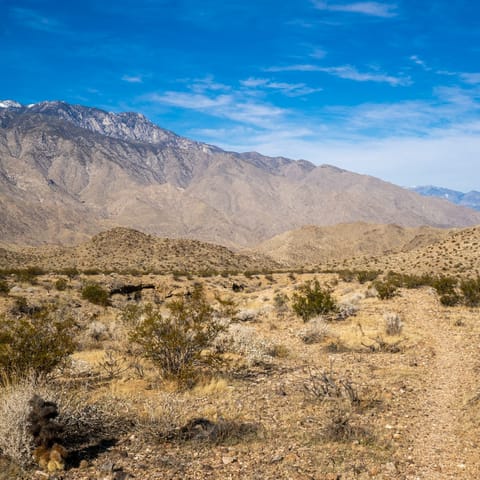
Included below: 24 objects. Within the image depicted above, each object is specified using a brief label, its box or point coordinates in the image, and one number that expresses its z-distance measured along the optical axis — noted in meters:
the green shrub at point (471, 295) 22.41
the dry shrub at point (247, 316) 22.09
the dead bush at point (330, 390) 9.06
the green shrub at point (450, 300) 22.83
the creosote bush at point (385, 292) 25.58
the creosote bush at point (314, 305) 20.11
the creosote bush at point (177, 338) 10.36
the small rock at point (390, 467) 6.20
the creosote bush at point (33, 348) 8.80
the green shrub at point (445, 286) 24.08
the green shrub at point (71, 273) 37.02
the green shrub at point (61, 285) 29.05
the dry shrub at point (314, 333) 15.66
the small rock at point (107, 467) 6.13
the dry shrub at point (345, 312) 20.48
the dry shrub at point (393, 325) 15.92
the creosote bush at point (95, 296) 26.14
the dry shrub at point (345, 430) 7.17
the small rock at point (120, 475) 5.93
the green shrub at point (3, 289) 24.07
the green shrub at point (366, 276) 39.12
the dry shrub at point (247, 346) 12.46
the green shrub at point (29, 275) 31.33
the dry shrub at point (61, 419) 6.24
